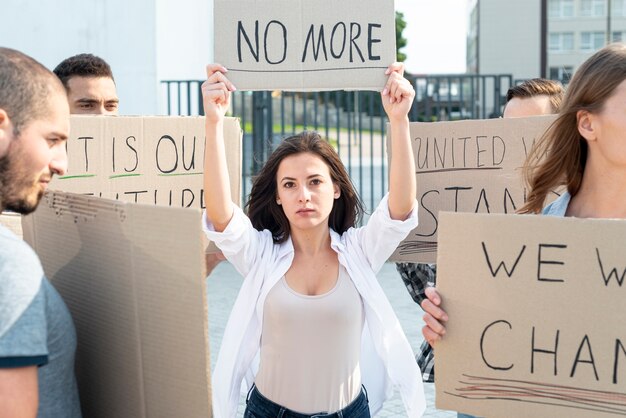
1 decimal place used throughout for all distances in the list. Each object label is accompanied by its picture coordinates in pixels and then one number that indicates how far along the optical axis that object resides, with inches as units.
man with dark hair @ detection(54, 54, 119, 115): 138.7
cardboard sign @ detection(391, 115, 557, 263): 114.9
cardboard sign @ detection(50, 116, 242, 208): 112.9
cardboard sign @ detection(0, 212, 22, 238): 91.1
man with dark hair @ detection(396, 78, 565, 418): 126.0
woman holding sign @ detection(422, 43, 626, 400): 83.2
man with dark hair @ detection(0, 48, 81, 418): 56.4
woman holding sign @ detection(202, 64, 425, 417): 104.0
